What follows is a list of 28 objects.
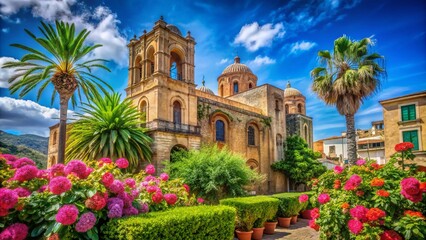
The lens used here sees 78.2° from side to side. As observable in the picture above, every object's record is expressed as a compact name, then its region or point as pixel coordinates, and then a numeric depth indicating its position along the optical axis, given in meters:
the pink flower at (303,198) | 6.48
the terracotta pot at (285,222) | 11.77
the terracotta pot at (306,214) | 13.93
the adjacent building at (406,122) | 19.39
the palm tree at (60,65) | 12.00
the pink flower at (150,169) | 7.45
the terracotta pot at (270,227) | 10.56
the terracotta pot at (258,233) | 9.67
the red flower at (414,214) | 4.18
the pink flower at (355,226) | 4.40
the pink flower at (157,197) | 6.05
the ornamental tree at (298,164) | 25.12
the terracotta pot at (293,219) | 12.46
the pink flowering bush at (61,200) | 4.23
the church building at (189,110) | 17.81
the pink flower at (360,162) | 6.24
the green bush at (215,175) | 13.35
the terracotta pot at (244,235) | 9.27
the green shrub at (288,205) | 11.85
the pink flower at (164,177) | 7.41
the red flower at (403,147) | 5.35
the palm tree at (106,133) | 14.08
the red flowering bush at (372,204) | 4.21
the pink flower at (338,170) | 6.20
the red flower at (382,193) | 4.53
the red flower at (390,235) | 4.33
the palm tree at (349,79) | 13.88
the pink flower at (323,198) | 5.42
